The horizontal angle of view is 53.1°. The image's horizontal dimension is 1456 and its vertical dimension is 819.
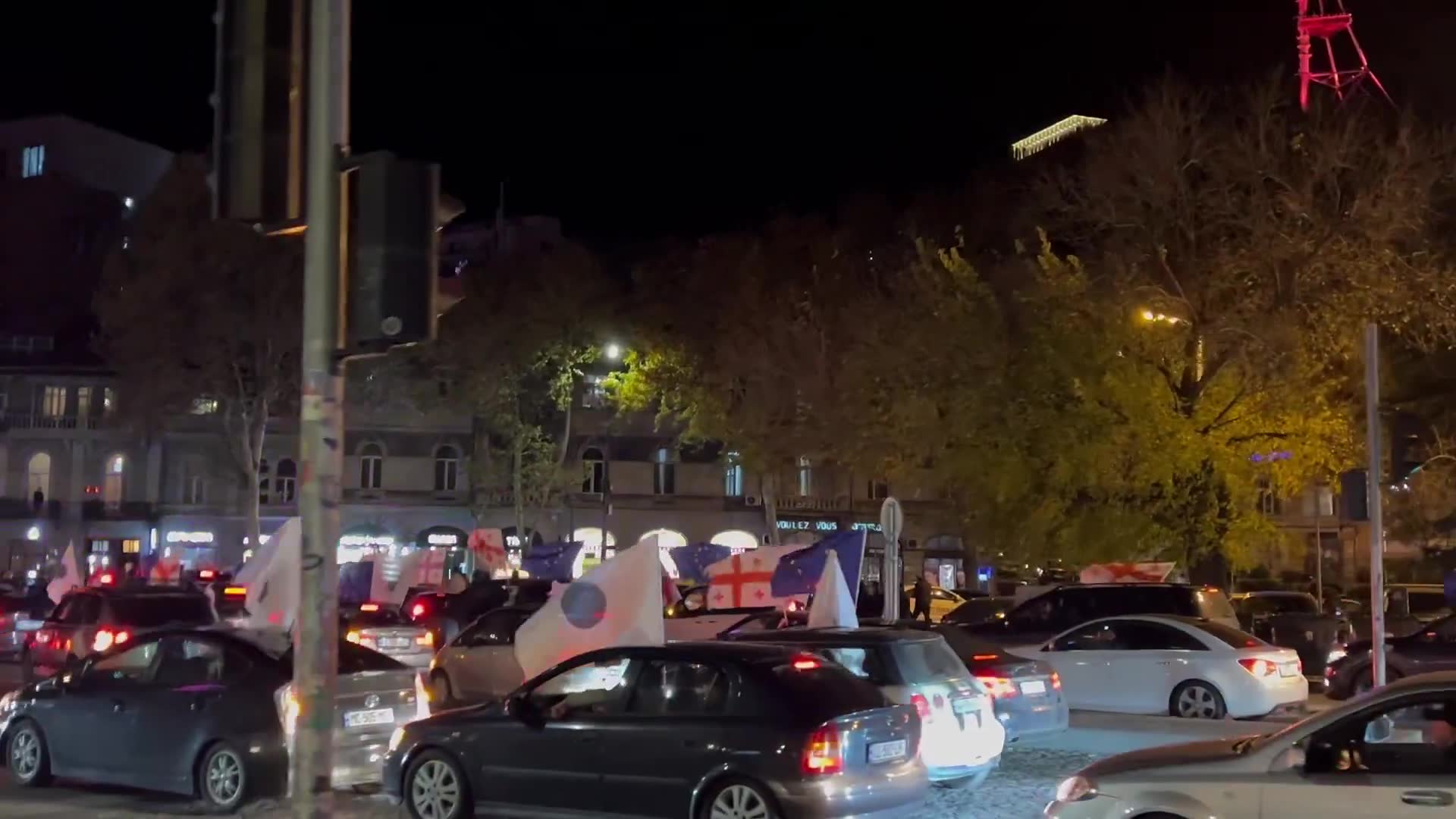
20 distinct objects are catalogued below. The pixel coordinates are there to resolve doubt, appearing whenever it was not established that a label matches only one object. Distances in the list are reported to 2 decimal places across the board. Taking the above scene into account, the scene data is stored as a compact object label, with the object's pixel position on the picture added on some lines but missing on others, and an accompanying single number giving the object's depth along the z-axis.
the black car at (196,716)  11.83
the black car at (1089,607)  20.73
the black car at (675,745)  9.77
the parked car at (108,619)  19.48
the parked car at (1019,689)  14.26
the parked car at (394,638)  20.64
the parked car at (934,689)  11.83
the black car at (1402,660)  20.59
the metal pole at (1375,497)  15.12
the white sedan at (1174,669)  17.95
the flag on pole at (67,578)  27.28
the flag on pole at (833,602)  15.73
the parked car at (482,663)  19.00
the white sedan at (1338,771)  7.56
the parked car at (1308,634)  24.23
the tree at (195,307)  42.72
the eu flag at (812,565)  21.06
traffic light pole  6.25
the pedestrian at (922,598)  34.75
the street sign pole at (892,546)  19.23
